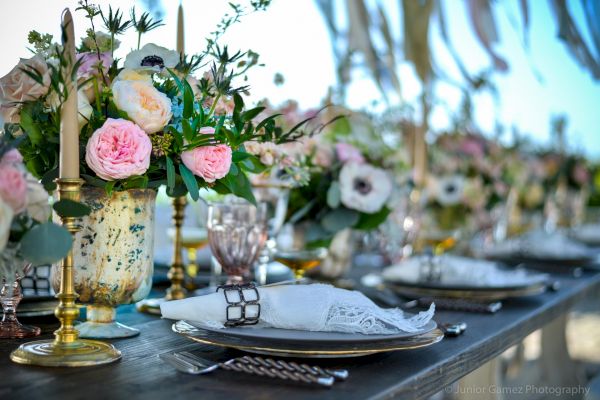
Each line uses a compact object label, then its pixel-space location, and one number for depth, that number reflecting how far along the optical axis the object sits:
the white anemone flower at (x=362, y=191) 1.72
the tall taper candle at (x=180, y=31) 1.48
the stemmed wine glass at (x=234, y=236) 1.34
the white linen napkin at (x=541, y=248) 2.74
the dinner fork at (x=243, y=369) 0.81
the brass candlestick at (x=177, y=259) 1.43
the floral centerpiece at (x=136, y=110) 0.94
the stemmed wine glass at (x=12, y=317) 1.02
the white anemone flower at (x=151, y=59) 1.01
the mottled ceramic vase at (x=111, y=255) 1.02
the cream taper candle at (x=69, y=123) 0.87
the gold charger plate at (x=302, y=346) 0.90
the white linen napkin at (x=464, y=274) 1.70
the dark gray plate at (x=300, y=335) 0.91
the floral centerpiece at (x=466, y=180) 2.74
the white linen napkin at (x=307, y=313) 0.96
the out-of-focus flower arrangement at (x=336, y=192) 1.73
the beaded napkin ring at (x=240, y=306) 0.97
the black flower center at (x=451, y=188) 2.75
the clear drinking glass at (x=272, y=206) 1.55
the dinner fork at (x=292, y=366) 0.83
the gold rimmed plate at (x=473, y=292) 1.64
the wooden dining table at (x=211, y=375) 0.76
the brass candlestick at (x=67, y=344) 0.86
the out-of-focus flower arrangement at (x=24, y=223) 0.71
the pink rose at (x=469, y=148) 2.95
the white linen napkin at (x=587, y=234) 4.17
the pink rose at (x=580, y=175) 3.93
